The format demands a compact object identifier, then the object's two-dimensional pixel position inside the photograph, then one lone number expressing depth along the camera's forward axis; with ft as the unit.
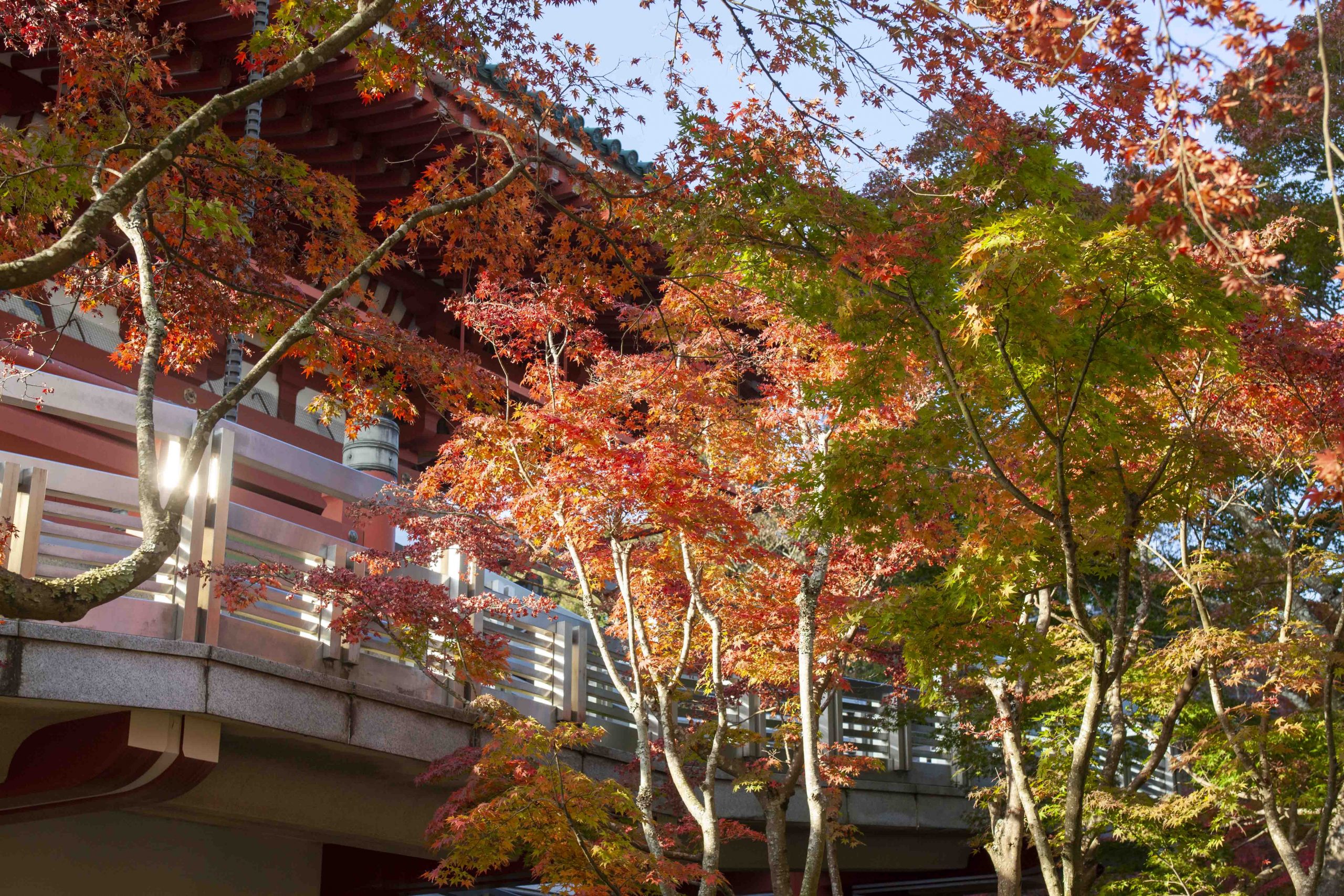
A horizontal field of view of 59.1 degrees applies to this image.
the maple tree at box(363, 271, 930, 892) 26.27
